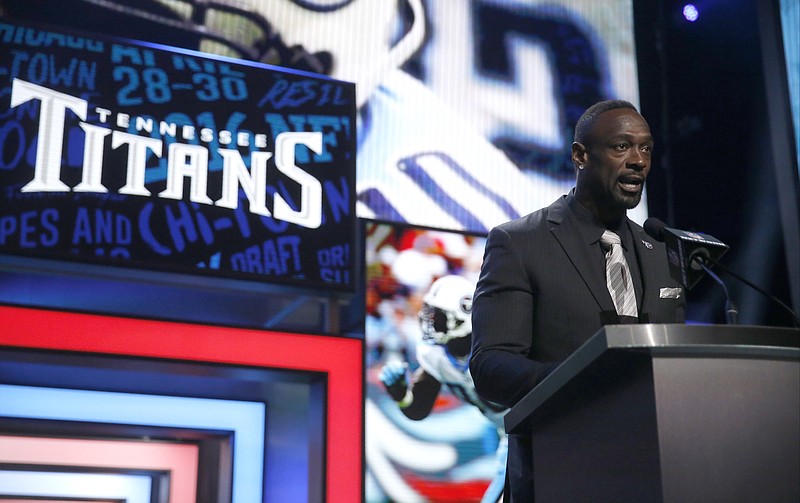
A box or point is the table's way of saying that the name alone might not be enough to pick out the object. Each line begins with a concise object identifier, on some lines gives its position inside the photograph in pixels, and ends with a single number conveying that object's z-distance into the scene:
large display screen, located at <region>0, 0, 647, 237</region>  9.30
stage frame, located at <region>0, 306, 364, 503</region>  7.02
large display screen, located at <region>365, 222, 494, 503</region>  8.24
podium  2.36
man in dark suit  3.29
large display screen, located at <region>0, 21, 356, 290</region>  7.21
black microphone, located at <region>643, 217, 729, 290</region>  3.03
